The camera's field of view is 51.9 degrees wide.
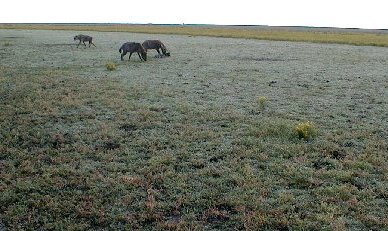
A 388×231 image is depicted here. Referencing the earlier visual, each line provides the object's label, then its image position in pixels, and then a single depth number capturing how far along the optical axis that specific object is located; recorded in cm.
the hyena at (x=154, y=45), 2804
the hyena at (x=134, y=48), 2639
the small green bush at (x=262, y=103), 1335
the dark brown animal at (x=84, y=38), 4011
